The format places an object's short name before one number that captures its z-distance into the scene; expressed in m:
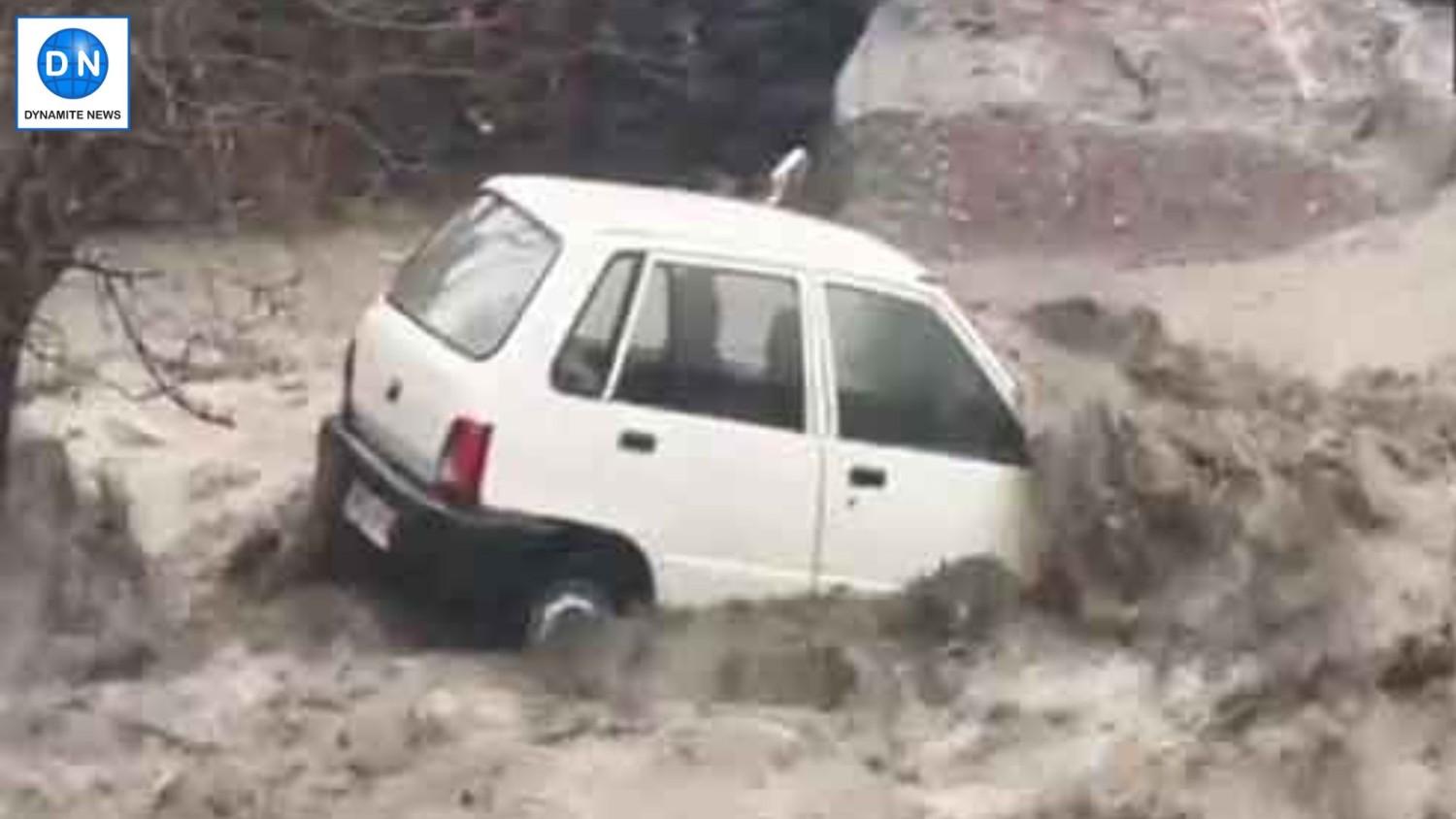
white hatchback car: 17.44
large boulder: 29.73
